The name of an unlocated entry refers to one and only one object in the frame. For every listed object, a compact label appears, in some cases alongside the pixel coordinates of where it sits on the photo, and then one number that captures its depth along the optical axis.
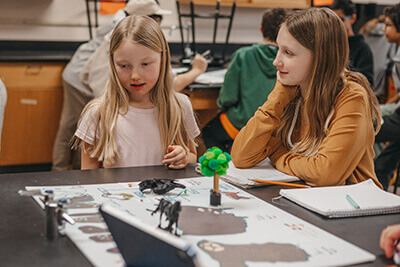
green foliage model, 1.11
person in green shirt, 2.90
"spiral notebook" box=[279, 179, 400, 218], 1.09
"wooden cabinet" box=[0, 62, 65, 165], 3.60
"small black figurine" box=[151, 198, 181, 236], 0.91
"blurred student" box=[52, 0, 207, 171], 3.09
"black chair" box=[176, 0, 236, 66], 3.87
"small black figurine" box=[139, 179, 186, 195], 1.19
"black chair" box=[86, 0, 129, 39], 4.00
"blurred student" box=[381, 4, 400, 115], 3.38
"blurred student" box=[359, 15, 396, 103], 4.49
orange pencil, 1.31
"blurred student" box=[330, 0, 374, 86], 3.75
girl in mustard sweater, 1.44
